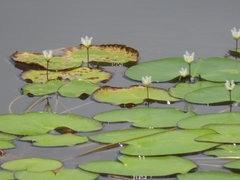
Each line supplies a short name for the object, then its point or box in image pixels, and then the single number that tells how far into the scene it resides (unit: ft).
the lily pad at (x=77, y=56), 24.57
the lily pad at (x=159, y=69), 23.35
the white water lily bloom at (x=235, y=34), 25.19
